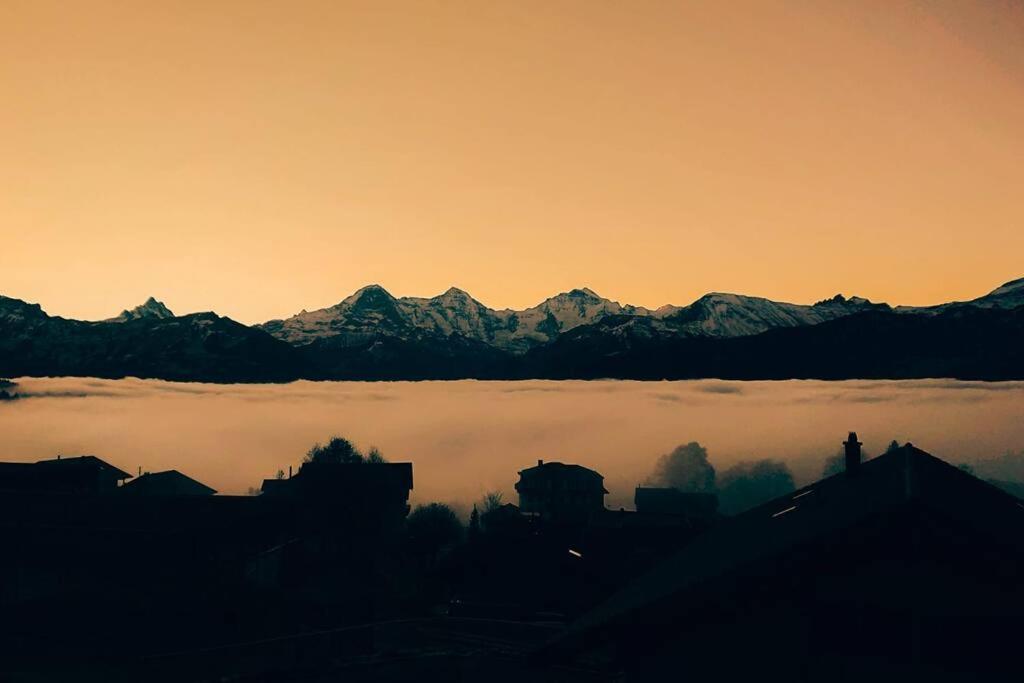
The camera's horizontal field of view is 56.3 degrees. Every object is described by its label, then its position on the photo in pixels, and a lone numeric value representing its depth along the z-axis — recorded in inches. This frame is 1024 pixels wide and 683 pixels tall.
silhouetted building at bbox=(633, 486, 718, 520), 5246.1
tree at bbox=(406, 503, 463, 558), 3046.3
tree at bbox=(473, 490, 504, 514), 5644.7
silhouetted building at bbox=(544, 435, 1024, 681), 285.6
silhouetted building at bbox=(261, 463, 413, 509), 3452.3
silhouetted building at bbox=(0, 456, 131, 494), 3499.0
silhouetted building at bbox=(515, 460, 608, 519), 5088.6
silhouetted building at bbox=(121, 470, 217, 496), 4168.3
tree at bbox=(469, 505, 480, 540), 4223.9
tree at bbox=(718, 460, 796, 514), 7254.9
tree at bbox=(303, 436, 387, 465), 5620.1
